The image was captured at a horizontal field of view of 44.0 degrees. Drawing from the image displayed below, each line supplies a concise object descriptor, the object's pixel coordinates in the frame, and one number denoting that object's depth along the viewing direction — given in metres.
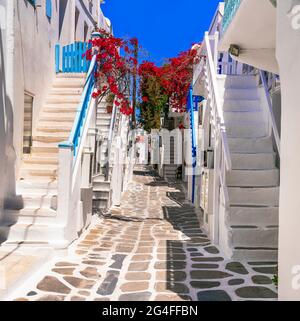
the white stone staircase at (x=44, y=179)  6.25
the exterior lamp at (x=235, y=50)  6.23
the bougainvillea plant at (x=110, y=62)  8.94
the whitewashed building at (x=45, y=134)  6.33
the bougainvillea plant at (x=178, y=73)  12.80
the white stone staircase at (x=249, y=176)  6.17
